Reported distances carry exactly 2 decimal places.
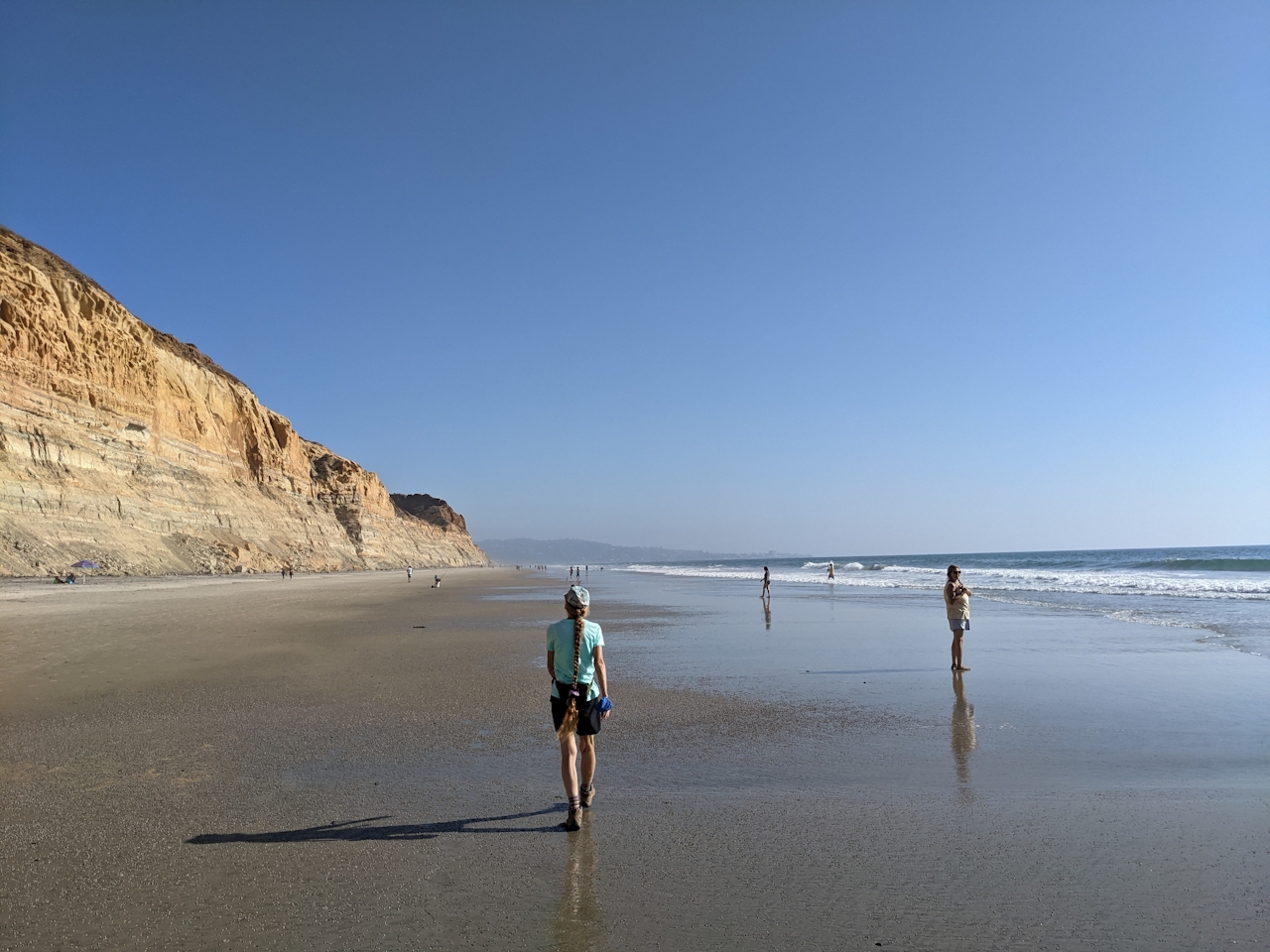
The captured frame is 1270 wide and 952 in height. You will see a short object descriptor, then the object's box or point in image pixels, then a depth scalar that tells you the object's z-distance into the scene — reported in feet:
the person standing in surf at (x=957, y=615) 34.22
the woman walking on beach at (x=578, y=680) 16.11
